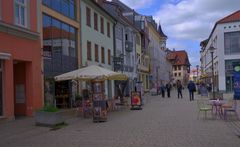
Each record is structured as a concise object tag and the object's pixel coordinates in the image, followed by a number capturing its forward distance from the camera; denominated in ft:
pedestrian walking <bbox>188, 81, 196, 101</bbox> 70.00
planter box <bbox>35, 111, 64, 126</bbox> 31.57
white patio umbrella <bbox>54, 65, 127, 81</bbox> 40.84
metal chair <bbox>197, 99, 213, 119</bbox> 38.43
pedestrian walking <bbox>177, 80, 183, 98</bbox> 80.78
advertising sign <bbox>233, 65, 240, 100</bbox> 66.05
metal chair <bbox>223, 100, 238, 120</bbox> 35.15
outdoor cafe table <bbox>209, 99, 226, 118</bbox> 36.31
